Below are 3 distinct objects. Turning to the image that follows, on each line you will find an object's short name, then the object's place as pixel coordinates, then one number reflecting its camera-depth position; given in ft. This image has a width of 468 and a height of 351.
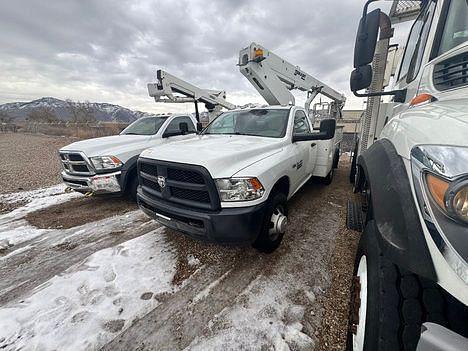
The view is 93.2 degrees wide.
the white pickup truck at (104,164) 13.62
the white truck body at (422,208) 2.64
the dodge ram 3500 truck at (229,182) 7.13
